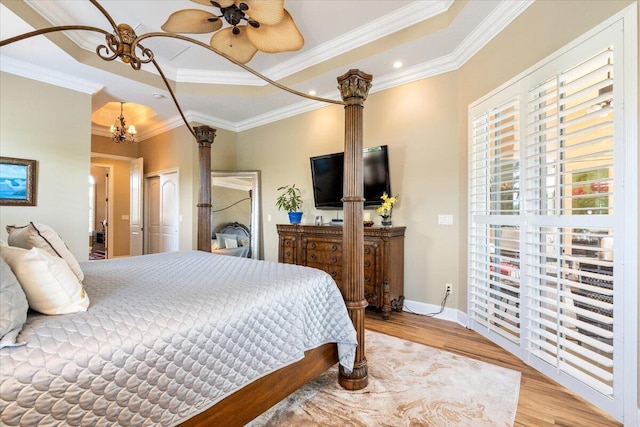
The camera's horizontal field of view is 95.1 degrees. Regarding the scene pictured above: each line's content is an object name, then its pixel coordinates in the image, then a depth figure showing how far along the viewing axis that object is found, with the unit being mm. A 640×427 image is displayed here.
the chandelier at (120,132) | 4816
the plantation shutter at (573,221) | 1706
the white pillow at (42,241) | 1416
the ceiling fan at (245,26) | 2123
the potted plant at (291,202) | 4203
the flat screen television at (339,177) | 3561
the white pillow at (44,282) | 1065
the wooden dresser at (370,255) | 3165
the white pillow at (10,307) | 856
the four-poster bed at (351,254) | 1668
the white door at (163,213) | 5359
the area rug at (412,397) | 1627
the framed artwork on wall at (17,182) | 3250
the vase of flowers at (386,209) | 3379
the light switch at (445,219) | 3186
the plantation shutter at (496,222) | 2414
